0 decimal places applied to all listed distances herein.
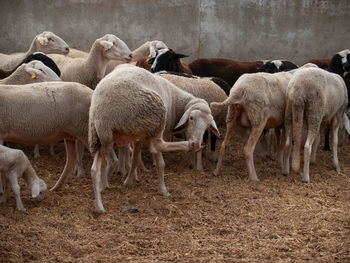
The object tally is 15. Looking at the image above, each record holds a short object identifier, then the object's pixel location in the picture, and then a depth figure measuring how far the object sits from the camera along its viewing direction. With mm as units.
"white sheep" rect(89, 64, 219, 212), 5488
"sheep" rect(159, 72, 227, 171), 7680
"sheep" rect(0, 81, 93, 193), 5922
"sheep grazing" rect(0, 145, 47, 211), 5547
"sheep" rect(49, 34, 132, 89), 8289
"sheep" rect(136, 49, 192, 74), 8977
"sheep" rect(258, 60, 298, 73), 9547
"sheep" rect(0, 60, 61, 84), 7023
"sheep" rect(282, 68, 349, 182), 7230
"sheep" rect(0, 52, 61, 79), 7781
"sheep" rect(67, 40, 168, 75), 9570
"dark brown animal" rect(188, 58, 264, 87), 10336
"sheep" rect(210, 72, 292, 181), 7141
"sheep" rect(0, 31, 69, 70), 9258
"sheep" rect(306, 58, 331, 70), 10609
